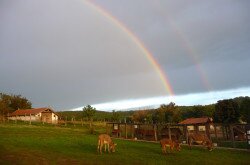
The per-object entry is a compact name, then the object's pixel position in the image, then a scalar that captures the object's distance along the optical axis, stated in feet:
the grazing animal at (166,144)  62.59
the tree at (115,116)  196.08
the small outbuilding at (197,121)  113.42
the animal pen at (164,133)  91.13
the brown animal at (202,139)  71.10
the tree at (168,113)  191.01
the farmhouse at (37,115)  206.96
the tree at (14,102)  242.63
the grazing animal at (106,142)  61.20
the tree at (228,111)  155.62
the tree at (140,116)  211.78
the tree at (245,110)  160.16
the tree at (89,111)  185.93
